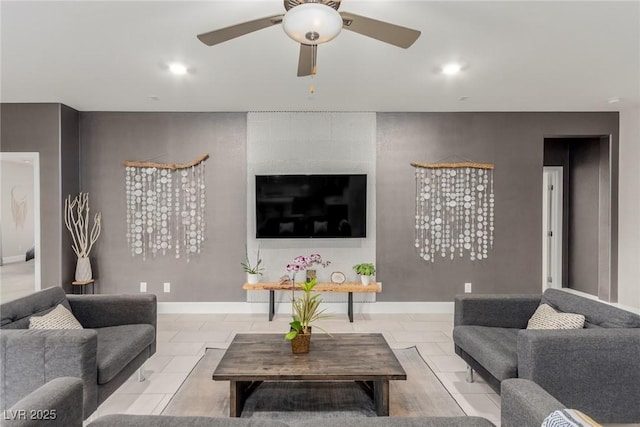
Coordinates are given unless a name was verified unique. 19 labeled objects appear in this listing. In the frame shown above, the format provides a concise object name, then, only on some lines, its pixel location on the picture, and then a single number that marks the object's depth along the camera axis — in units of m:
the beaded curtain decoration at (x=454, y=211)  4.53
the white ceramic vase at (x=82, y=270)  4.25
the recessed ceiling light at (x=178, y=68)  3.04
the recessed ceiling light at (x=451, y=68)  3.08
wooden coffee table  2.07
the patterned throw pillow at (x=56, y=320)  2.24
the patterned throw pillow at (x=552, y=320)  2.27
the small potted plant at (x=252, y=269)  4.30
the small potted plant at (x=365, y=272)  4.28
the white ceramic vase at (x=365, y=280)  4.29
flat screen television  4.39
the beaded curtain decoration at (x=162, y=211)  4.48
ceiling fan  1.65
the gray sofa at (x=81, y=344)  1.91
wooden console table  4.18
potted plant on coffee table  2.34
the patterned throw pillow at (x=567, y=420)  1.00
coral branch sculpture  4.26
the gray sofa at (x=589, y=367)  1.95
